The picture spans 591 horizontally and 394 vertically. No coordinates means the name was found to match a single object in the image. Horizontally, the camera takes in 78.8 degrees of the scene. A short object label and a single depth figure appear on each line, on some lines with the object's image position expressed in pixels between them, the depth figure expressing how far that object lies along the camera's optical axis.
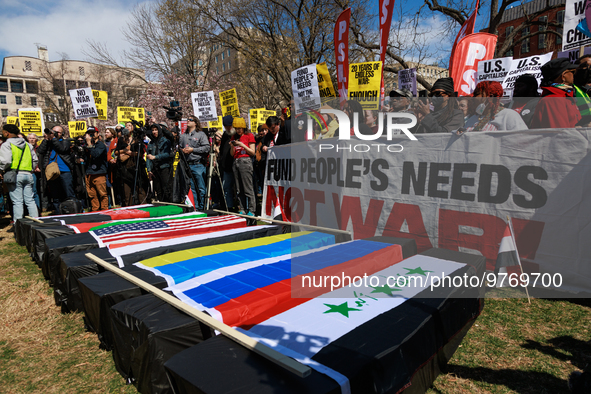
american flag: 4.83
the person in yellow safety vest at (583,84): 3.82
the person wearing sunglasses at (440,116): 4.47
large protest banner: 3.52
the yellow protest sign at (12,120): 13.13
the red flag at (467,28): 9.64
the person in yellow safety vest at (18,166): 7.39
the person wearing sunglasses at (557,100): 3.85
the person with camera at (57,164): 8.80
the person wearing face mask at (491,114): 4.18
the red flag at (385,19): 7.80
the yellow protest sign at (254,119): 12.21
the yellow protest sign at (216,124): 13.08
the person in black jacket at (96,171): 8.80
